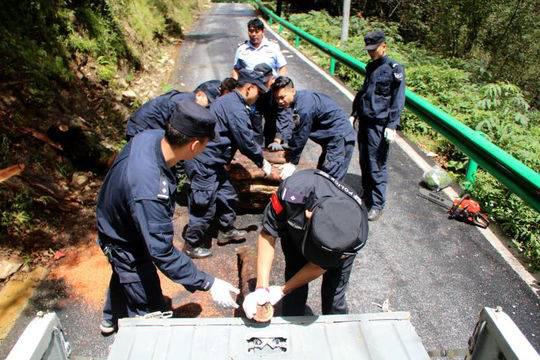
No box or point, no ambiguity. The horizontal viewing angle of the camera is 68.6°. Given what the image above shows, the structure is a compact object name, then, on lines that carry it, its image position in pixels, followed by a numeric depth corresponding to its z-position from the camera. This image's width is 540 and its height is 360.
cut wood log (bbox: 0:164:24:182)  4.03
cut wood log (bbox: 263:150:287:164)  4.90
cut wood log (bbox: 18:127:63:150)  5.07
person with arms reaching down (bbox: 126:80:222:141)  4.71
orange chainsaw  4.48
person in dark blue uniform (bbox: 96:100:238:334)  2.43
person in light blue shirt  6.20
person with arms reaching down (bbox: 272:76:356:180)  4.31
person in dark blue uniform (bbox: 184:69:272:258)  4.17
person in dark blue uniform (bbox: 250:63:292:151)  5.45
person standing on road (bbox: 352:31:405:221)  4.58
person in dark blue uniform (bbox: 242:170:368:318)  2.07
